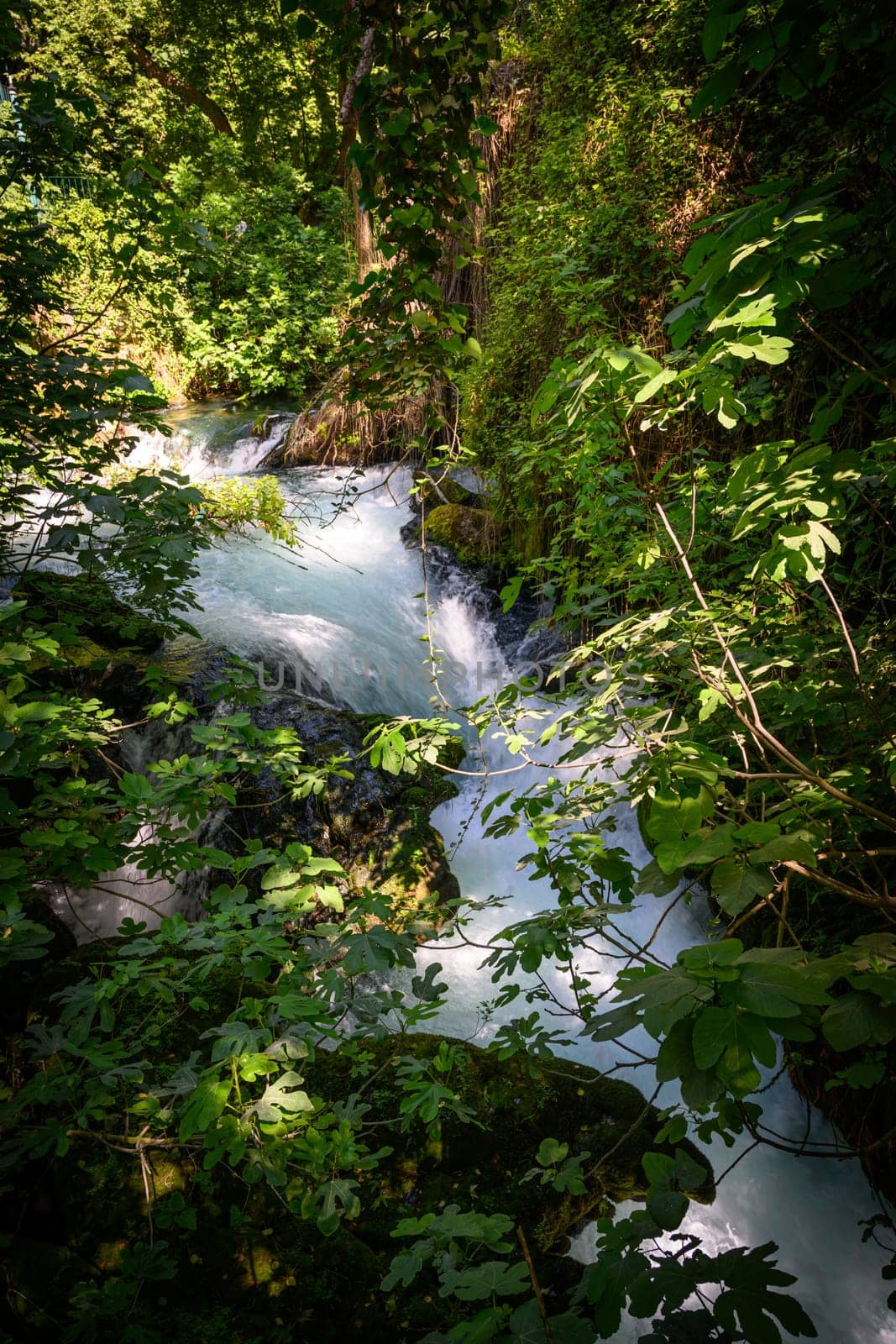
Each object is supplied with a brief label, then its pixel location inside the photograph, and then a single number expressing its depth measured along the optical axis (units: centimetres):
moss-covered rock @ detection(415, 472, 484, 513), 686
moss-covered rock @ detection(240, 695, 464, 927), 365
